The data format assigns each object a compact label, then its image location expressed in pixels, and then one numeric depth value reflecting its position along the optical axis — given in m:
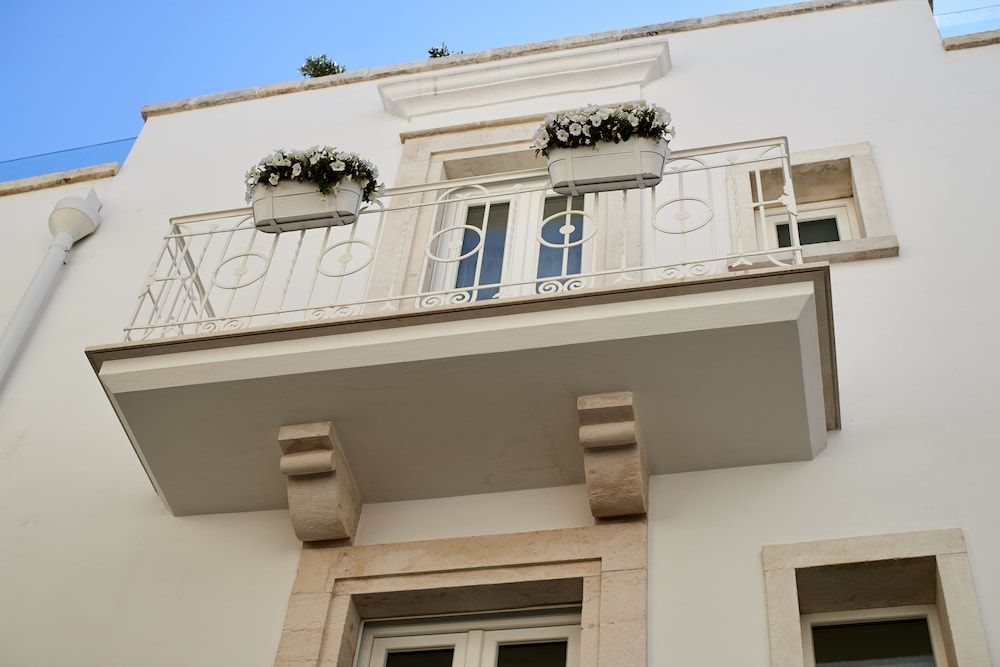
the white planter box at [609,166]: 6.03
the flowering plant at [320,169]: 6.37
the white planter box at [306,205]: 6.39
